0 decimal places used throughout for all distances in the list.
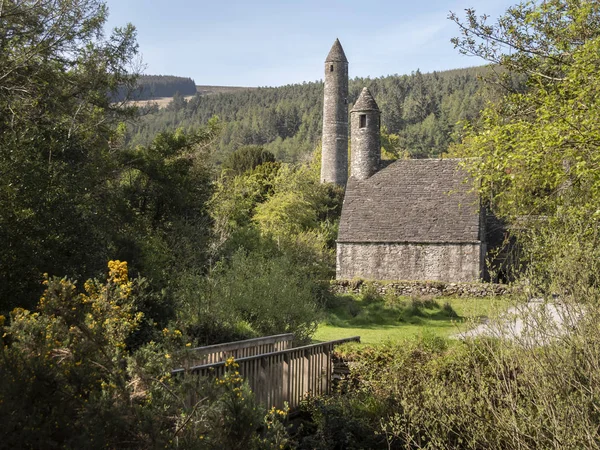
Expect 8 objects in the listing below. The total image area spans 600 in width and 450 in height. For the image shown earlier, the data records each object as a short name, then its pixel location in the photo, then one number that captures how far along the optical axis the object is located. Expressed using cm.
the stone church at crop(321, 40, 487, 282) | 3142
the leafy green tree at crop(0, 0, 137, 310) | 1334
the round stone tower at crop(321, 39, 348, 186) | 5359
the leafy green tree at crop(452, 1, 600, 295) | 1172
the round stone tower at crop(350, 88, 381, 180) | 3622
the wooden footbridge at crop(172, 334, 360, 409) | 1001
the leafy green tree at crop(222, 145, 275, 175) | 5884
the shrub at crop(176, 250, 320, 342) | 1530
